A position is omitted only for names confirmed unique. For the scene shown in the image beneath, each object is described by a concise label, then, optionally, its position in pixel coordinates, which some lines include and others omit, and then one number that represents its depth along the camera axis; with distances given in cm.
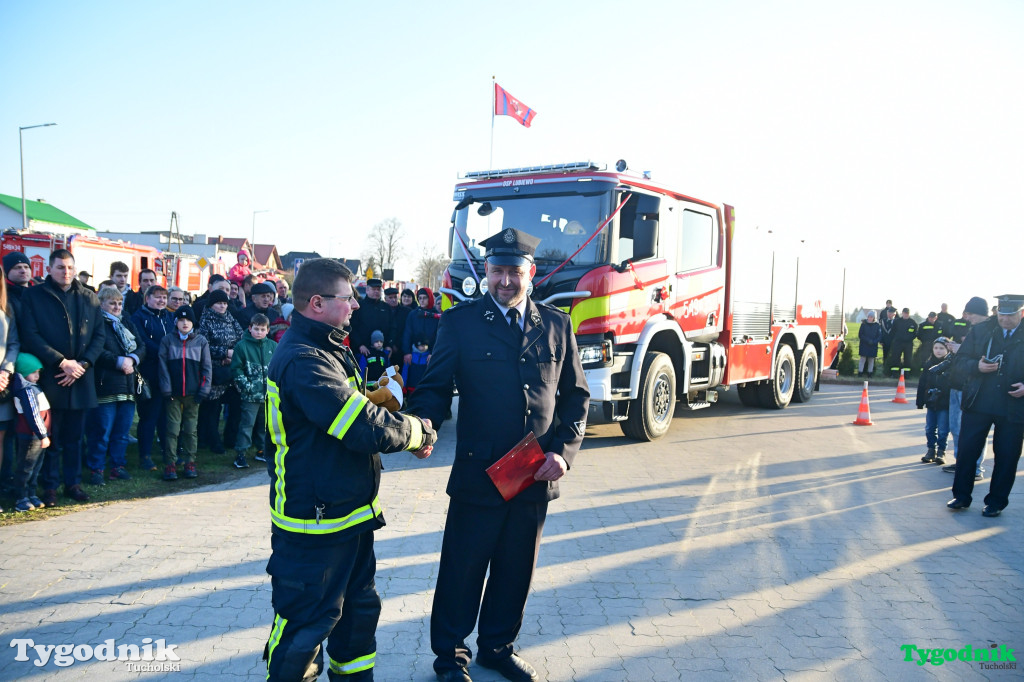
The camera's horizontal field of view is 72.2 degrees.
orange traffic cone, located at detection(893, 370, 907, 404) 1552
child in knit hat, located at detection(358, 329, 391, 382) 1013
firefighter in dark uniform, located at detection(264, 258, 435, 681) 280
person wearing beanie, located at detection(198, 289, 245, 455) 770
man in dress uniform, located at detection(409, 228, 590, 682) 349
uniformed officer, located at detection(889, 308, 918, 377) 2009
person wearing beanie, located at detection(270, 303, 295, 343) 845
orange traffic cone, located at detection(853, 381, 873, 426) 1203
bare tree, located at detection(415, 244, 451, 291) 7112
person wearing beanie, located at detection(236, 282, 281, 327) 841
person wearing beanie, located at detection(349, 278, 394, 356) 1034
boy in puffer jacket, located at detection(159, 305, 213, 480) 705
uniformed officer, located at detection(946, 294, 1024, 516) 655
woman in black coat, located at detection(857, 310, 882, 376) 1998
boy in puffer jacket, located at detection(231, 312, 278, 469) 744
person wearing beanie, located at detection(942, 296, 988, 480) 715
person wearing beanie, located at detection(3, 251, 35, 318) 603
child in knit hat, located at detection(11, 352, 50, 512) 562
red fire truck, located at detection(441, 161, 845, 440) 837
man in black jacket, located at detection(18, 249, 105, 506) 591
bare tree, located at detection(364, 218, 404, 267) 8219
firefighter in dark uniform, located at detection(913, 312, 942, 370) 1906
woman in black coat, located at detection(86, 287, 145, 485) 656
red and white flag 1276
